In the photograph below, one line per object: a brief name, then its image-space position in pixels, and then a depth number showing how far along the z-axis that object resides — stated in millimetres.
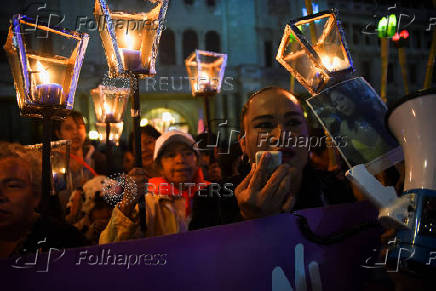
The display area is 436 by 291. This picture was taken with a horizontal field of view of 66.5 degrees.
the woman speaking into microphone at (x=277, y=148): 1701
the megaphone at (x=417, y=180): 886
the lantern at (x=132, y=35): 1719
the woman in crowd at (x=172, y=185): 2377
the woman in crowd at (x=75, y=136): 3338
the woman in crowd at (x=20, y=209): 1474
